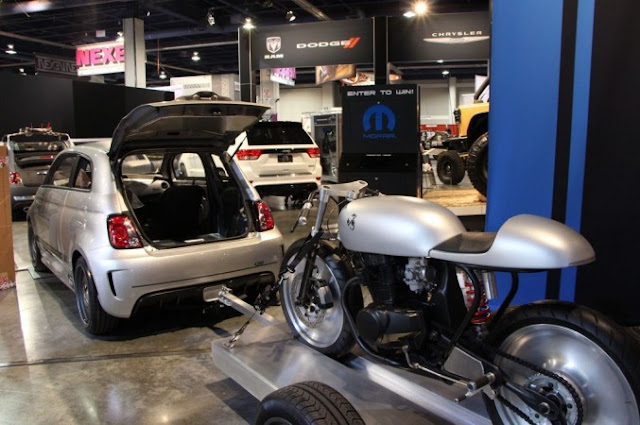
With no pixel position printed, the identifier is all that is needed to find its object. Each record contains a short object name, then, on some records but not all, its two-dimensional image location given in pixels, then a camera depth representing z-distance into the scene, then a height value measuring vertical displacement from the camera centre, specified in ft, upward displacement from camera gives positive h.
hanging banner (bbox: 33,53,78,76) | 74.49 +10.88
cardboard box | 17.42 -2.72
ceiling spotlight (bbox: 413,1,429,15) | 45.37 +11.29
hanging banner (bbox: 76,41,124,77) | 56.20 +8.68
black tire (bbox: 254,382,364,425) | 6.19 -3.01
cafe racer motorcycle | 6.07 -2.16
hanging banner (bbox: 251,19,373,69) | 30.83 +5.52
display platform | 7.17 -3.49
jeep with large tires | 23.86 +0.04
